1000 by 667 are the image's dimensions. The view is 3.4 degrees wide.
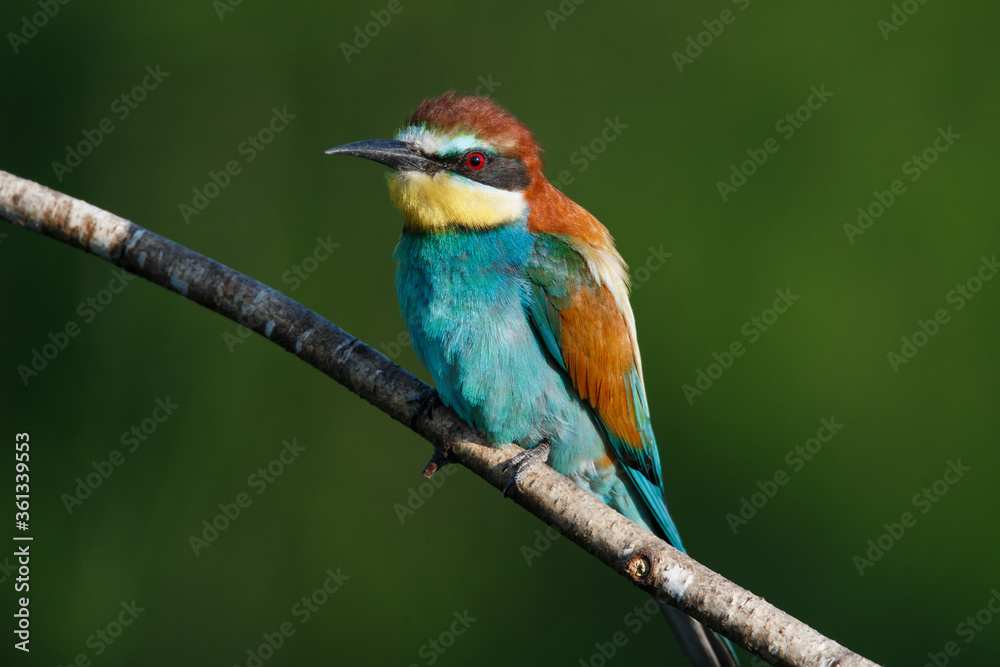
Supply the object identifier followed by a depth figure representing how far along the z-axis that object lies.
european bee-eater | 5.29
